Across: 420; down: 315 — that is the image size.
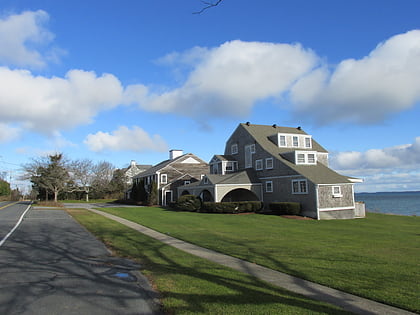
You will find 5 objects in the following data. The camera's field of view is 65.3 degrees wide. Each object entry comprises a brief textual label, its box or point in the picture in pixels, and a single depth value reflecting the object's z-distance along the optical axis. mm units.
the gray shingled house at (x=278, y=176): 27359
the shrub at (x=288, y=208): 27219
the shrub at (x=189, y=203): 31609
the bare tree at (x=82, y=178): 60969
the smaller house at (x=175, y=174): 44938
